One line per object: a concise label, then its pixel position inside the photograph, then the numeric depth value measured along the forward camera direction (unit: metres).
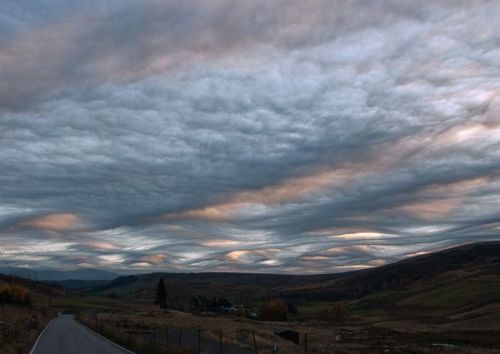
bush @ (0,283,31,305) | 152.32
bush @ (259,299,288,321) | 139.25
